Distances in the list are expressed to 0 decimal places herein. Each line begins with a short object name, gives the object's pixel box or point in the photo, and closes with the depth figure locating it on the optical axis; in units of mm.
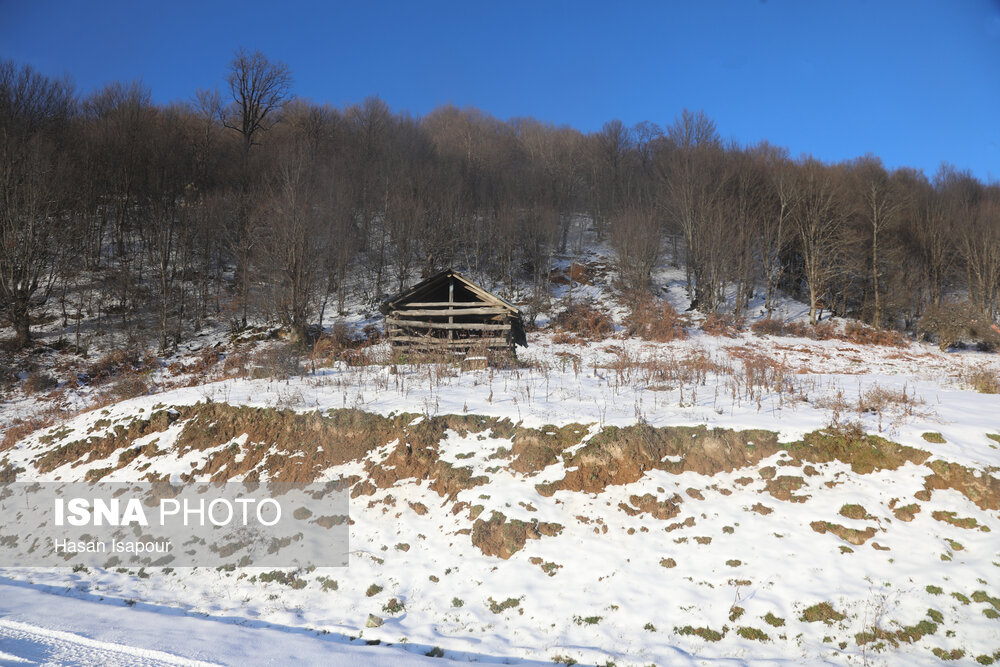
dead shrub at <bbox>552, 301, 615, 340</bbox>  28609
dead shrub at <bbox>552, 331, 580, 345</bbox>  26672
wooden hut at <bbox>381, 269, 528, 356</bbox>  17047
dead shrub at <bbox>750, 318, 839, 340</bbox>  29531
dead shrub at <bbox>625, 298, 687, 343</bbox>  27281
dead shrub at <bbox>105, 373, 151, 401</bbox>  15977
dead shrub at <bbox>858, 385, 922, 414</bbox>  8570
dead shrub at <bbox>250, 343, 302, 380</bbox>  13055
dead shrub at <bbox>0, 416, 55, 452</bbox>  12088
